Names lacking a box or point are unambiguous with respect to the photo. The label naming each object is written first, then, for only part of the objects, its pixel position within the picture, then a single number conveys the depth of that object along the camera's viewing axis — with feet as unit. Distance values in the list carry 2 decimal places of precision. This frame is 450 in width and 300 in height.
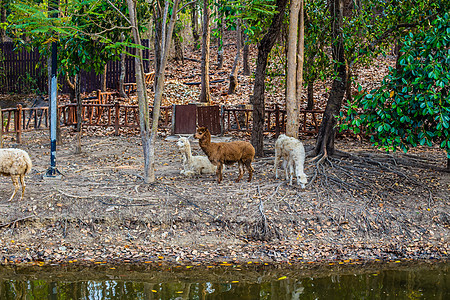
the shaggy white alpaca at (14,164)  29.86
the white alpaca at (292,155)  33.91
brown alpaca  34.35
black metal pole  33.30
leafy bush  28.66
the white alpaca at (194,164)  36.50
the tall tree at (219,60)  91.26
